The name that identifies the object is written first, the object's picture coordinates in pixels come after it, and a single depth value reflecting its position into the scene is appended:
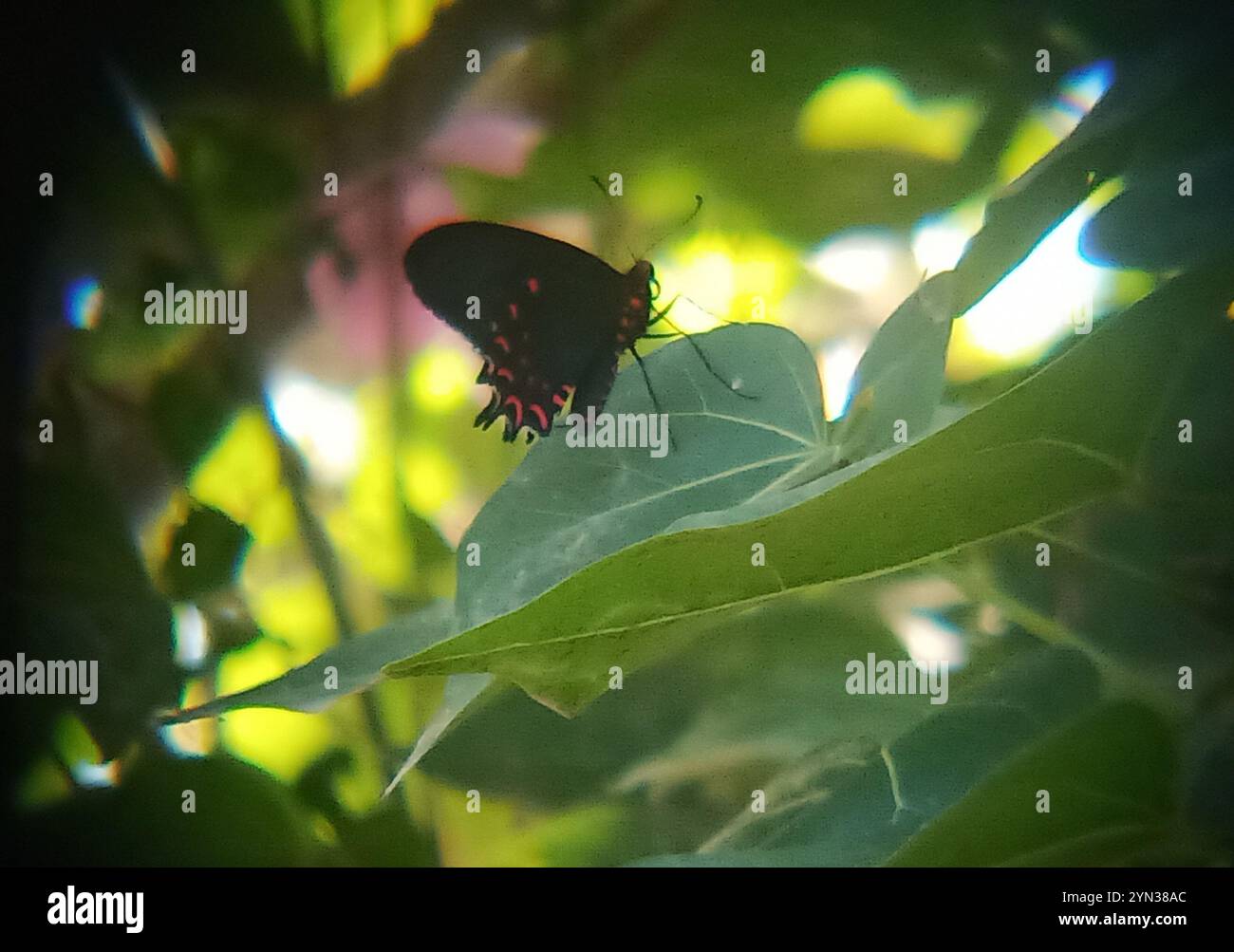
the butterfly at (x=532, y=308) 0.57
